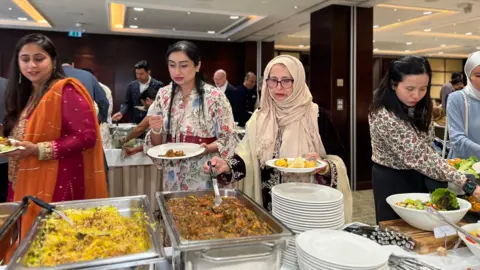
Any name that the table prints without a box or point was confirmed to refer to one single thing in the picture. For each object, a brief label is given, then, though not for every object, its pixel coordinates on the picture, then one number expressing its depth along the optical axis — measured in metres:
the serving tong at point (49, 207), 1.07
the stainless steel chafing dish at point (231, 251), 0.80
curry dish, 0.93
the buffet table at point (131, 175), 2.86
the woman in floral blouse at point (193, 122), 1.83
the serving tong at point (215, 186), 1.19
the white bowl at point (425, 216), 1.15
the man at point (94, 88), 3.10
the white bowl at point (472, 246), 1.03
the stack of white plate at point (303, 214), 1.04
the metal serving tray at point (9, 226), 0.96
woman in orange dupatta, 1.49
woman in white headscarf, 2.11
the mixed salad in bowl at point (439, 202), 1.21
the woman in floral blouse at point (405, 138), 1.47
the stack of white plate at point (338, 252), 0.82
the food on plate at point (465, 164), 1.61
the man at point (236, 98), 5.80
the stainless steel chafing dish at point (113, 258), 0.78
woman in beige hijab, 1.50
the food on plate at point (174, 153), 1.71
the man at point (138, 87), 4.46
